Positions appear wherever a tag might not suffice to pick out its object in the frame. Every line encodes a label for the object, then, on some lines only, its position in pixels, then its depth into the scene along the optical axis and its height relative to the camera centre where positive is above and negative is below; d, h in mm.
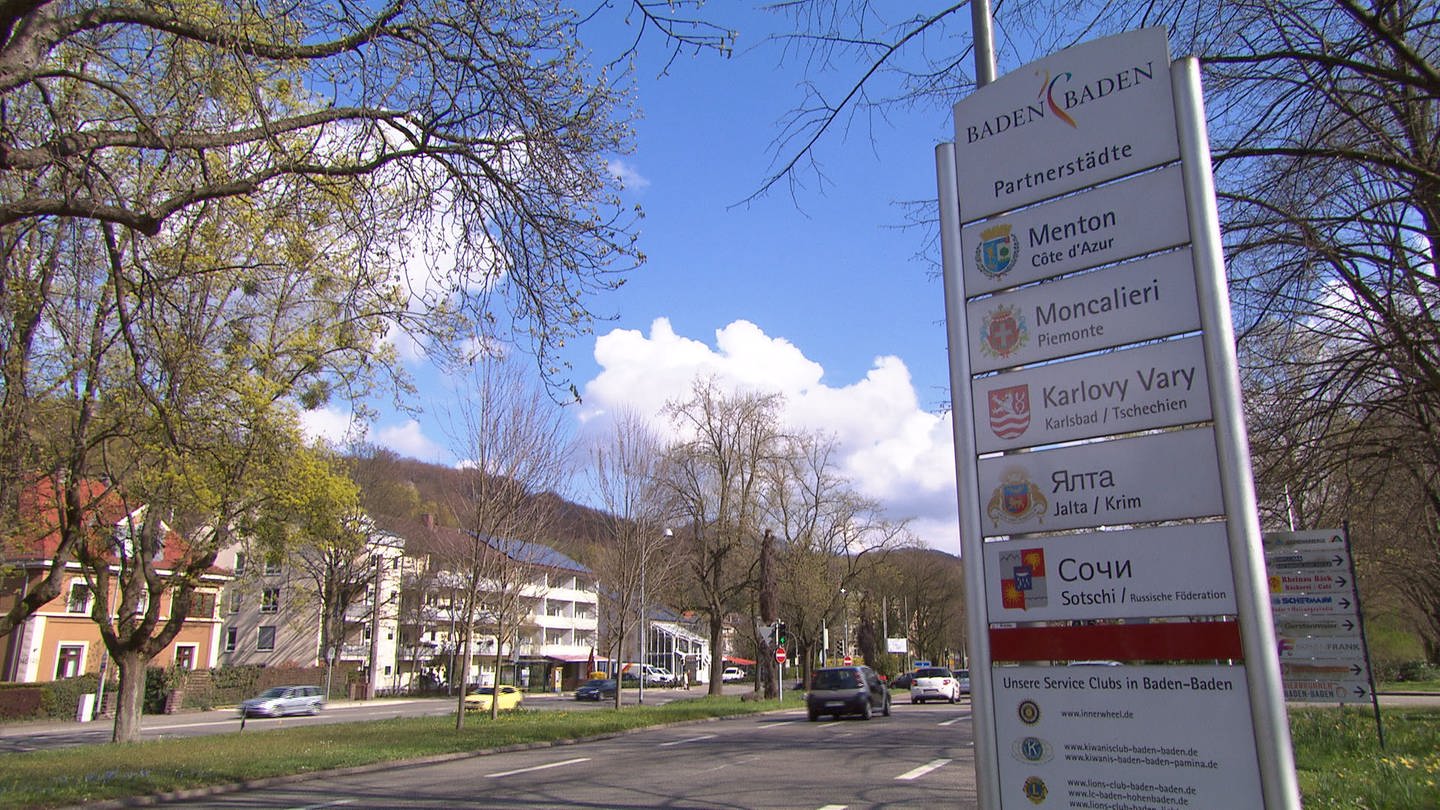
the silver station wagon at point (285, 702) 38281 -3372
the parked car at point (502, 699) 36594 -3218
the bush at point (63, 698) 37469 -2990
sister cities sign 3652 +725
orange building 40781 -606
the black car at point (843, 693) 27219 -2228
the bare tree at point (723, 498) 41531 +5725
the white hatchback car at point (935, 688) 41438 -3169
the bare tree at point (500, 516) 22625 +2655
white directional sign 12930 -47
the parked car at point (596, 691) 52438 -4037
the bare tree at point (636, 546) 32750 +2680
